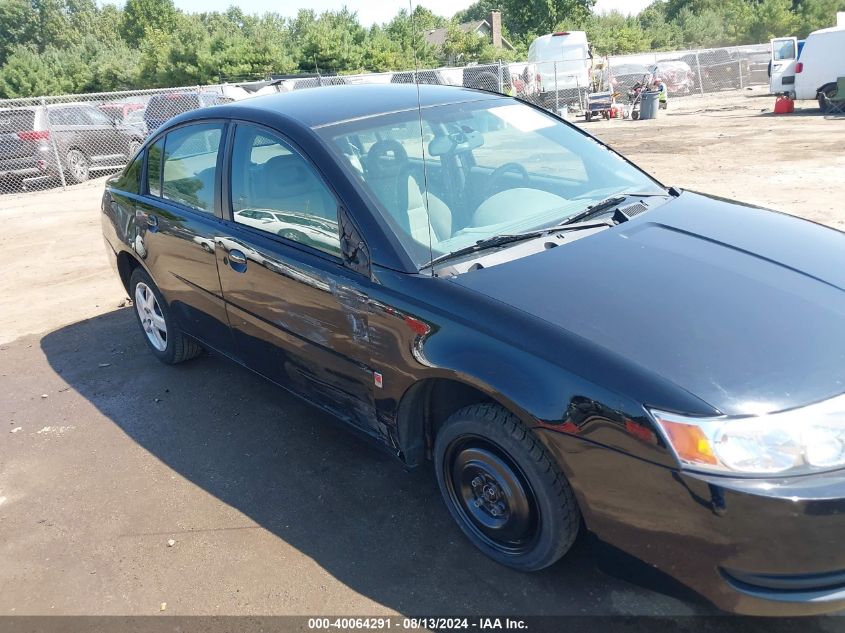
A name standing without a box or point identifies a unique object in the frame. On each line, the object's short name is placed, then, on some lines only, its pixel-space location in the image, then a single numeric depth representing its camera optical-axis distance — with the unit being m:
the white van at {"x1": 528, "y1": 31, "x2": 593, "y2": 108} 24.47
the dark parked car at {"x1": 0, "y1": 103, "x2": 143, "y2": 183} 13.84
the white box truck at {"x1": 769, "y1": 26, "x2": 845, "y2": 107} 17.45
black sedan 2.00
